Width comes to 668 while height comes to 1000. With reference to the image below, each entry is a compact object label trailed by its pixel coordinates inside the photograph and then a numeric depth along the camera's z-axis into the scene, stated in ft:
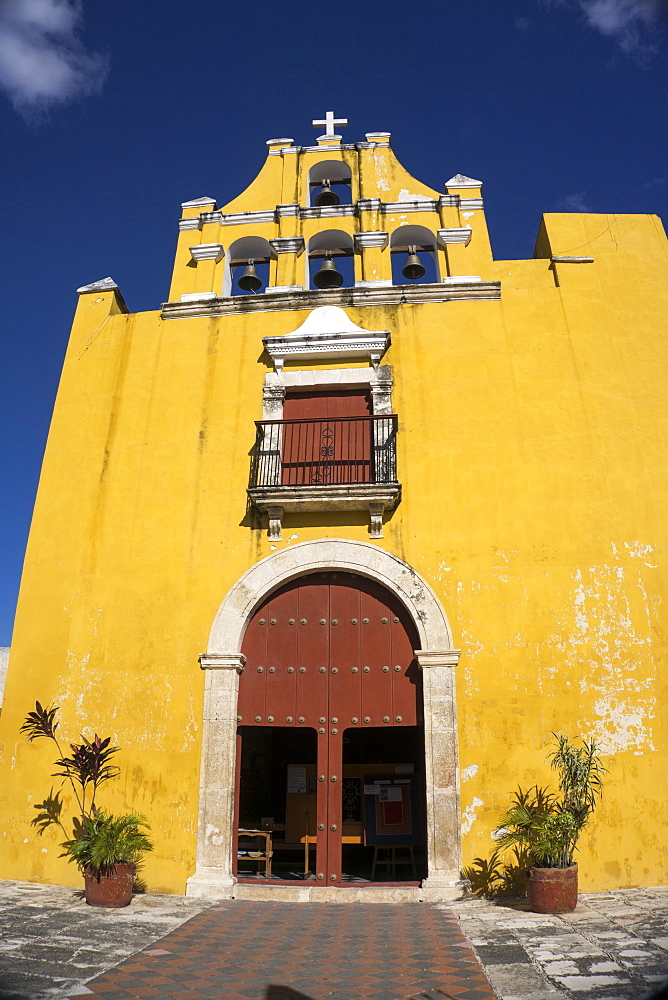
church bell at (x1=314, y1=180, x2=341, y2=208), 34.91
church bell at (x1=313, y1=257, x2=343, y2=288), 32.35
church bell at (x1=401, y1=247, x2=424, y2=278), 31.55
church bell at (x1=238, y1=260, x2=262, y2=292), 32.60
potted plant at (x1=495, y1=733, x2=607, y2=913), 19.29
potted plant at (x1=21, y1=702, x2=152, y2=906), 20.65
